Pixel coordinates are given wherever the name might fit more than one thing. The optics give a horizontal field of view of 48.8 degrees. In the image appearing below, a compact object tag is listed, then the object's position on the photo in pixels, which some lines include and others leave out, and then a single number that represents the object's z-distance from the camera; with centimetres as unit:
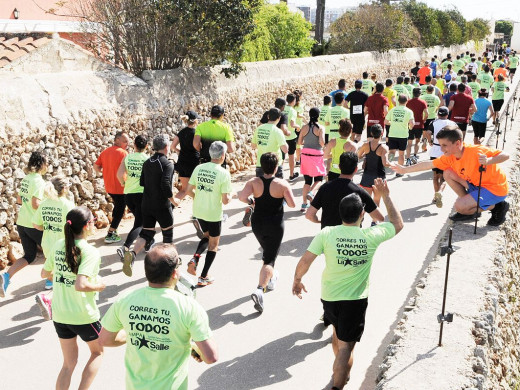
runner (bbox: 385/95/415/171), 1243
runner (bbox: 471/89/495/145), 1474
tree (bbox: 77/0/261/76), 1165
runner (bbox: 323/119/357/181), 887
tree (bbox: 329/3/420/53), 2722
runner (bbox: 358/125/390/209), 888
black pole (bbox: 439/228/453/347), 487
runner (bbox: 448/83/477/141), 1390
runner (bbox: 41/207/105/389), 459
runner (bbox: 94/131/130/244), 863
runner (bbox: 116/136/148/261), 803
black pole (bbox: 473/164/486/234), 701
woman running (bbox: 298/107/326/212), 1051
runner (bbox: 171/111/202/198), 978
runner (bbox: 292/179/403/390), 472
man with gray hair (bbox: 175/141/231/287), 707
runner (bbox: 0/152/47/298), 679
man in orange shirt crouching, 732
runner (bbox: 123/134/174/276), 755
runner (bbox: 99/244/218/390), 339
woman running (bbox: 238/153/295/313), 650
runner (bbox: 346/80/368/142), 1477
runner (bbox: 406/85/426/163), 1365
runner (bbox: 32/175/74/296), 597
